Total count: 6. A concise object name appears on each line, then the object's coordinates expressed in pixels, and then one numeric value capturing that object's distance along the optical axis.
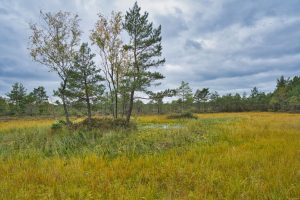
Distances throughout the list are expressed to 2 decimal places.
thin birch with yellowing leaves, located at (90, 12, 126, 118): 19.97
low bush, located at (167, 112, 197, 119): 34.38
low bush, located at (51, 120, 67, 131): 15.17
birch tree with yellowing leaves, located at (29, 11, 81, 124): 17.41
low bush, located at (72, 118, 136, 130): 14.76
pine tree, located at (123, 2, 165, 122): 17.52
